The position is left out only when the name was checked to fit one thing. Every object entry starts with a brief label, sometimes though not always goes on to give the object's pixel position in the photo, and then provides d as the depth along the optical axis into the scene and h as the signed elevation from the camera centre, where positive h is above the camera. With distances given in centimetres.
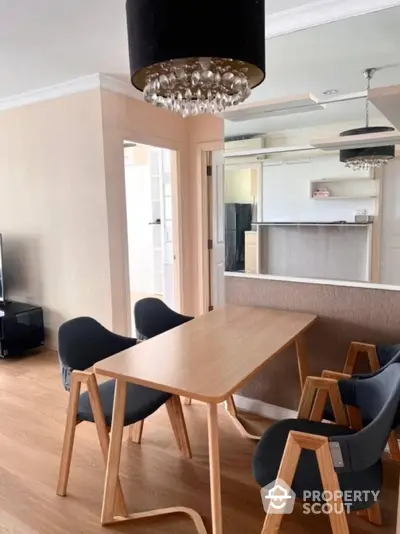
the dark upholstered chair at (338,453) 138 -90
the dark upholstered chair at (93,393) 191 -90
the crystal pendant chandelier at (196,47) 129 +52
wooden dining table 153 -64
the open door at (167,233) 495 -28
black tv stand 389 -109
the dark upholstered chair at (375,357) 222 -81
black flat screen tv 411 -63
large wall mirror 243 +24
